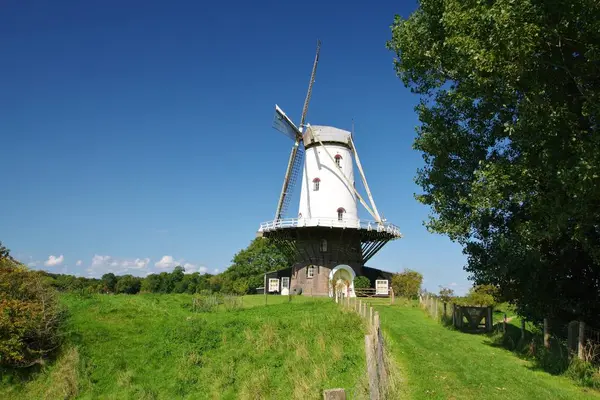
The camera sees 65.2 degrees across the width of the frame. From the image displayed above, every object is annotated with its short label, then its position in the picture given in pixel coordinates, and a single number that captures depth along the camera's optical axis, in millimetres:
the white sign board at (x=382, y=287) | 36944
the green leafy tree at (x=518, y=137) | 10977
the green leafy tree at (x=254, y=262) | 57750
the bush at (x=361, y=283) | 36969
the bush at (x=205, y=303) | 26328
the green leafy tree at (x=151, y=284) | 61816
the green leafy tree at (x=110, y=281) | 59931
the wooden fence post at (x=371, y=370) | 7980
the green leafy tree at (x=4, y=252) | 21400
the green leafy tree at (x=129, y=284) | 61062
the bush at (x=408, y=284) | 37356
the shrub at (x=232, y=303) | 26922
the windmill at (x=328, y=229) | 38344
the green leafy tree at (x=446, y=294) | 31941
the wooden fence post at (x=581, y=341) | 13945
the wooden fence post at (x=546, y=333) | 16109
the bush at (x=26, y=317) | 17922
